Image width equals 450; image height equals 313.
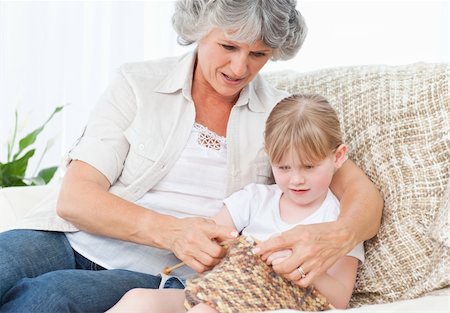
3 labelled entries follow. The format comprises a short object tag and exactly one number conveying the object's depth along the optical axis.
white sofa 1.99
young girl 1.92
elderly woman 1.97
